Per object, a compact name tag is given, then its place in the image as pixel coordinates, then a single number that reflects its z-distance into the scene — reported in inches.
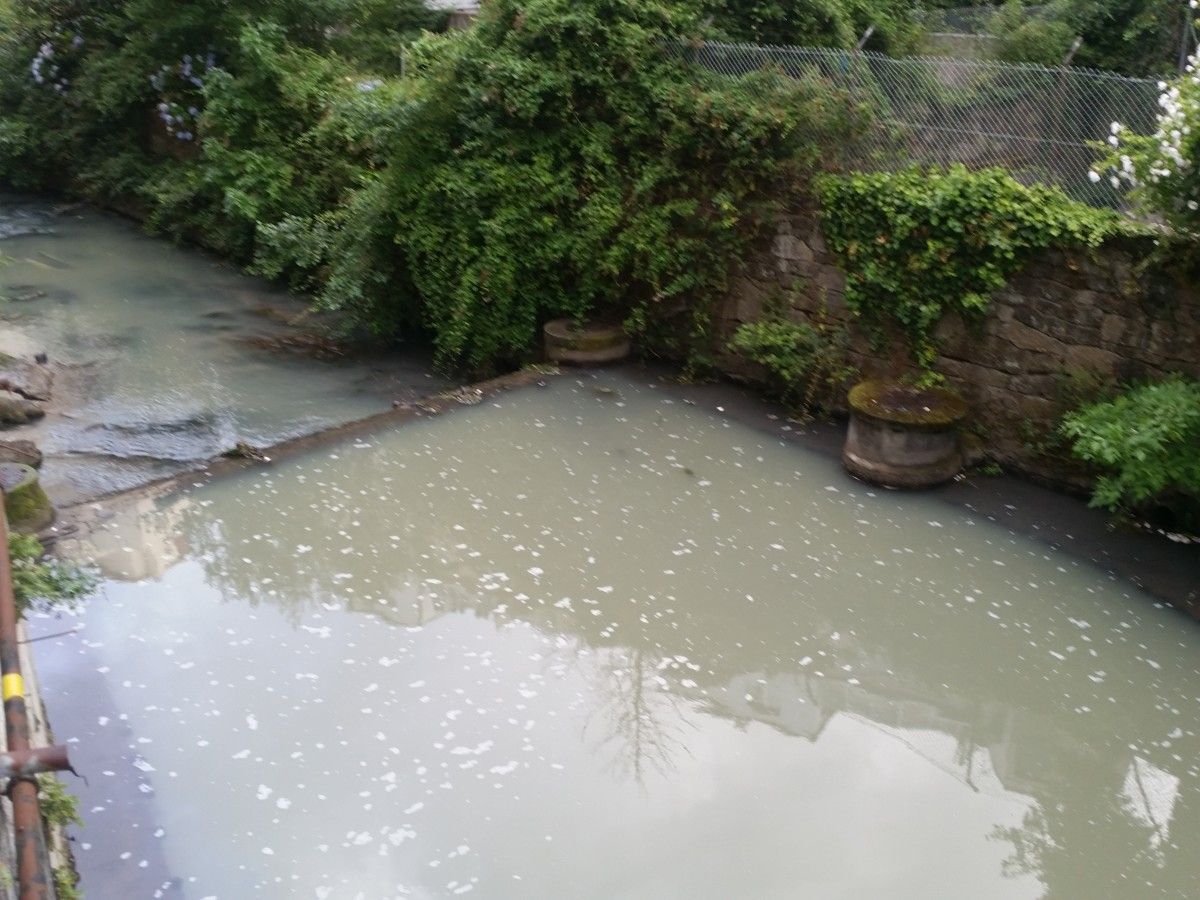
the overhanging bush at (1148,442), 231.8
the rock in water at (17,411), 331.0
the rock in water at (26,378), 353.4
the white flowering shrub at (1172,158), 229.3
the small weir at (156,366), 323.9
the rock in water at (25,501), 251.3
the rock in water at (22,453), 284.8
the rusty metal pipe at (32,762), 117.3
